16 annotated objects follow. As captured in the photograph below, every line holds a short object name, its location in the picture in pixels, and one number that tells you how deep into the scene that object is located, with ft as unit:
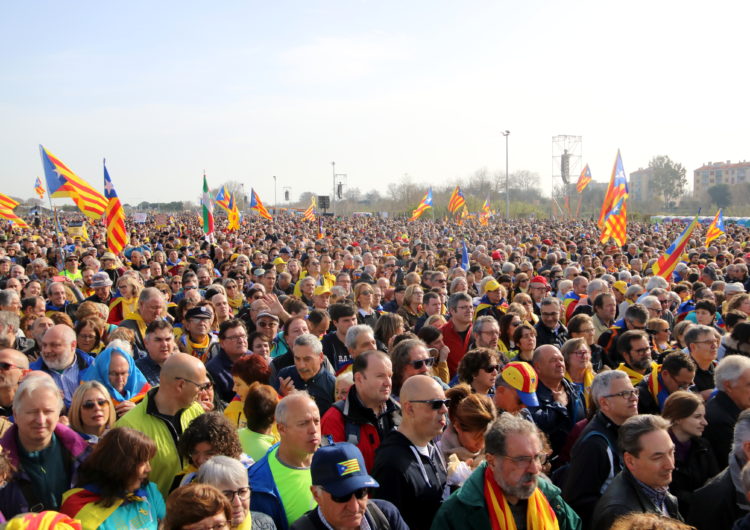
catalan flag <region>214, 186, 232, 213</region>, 95.05
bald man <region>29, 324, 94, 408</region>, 17.62
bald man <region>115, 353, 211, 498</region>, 13.16
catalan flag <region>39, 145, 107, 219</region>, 44.68
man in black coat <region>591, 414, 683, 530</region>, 11.24
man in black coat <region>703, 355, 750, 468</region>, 14.65
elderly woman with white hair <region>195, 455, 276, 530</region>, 9.95
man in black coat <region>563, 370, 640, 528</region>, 12.50
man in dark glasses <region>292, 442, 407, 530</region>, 9.60
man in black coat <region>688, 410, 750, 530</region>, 11.60
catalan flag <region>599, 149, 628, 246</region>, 60.85
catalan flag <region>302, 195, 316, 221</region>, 136.33
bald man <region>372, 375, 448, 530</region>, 11.55
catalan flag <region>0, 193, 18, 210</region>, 57.88
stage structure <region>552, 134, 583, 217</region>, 215.31
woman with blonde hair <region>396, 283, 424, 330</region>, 29.30
